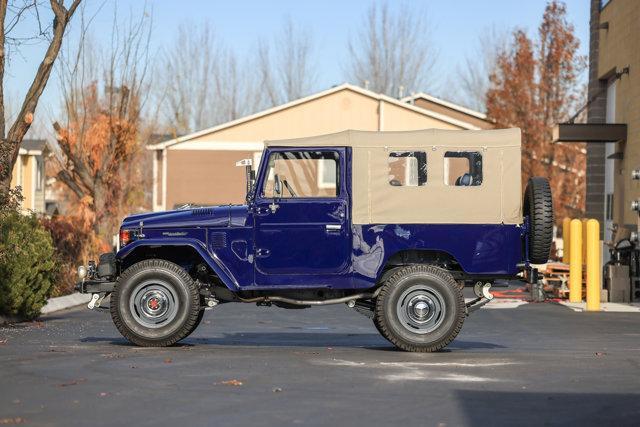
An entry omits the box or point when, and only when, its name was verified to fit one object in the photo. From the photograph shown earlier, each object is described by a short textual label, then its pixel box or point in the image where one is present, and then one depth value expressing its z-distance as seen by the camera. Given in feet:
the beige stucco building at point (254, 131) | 169.17
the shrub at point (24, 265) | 64.18
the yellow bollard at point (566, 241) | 99.60
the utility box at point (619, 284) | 86.02
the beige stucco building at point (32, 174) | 222.89
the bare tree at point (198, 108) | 270.46
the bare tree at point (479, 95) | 265.50
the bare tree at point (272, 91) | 281.33
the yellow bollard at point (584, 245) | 93.70
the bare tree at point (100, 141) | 117.08
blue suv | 50.34
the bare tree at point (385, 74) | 272.10
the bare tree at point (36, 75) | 75.15
